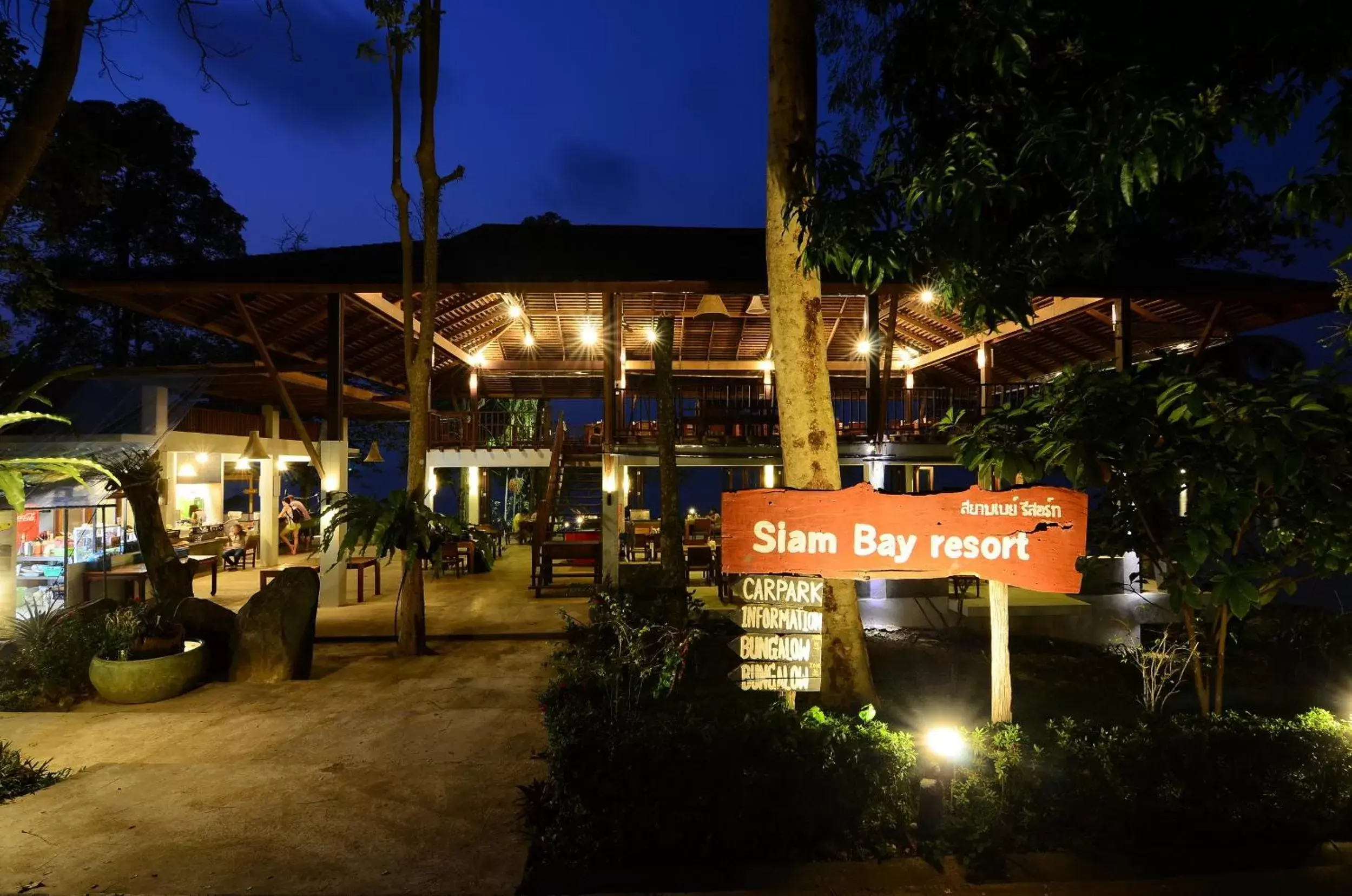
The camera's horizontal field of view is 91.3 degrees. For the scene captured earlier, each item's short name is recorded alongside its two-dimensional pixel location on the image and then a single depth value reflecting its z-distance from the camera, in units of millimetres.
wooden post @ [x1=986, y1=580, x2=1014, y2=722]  4094
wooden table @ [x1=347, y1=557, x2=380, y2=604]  10531
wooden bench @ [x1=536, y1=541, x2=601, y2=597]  10891
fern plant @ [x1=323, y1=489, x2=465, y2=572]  6508
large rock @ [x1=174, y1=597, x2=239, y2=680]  6703
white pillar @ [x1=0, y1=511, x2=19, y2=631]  7508
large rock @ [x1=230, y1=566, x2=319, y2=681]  6410
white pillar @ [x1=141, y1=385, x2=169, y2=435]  10383
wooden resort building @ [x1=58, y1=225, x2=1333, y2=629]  10117
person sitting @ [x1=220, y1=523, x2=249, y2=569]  13359
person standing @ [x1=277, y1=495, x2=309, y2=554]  15648
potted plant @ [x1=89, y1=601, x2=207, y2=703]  5797
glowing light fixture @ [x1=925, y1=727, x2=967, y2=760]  3676
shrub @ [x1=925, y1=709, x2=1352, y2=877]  3594
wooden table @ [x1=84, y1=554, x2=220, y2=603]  8734
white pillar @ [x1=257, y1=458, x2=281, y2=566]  13648
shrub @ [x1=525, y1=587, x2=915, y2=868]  3430
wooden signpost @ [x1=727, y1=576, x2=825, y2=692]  3934
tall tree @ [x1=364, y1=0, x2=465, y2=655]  7086
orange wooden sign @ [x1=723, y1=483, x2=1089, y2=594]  3826
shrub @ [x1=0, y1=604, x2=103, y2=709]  5773
